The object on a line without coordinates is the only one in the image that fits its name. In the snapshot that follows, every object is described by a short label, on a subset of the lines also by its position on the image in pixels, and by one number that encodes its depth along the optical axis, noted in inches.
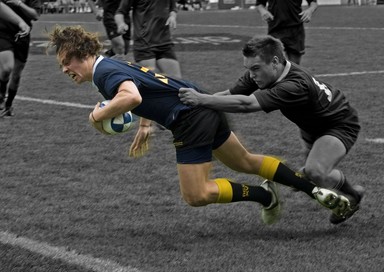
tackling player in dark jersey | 432.1
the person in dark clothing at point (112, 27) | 1173.1
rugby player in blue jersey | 438.0
